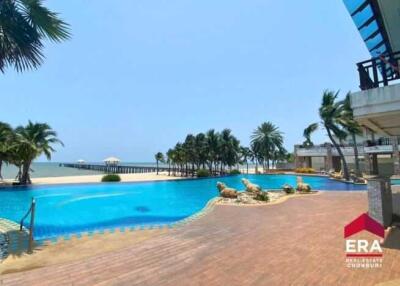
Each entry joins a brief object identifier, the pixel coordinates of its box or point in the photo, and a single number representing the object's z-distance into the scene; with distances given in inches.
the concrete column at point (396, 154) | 1022.8
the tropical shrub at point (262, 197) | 536.1
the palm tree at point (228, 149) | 1672.0
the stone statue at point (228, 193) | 566.3
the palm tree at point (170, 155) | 1674.5
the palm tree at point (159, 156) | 2036.2
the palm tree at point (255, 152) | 1867.2
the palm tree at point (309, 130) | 1135.0
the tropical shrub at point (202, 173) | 1472.7
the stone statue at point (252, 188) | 584.7
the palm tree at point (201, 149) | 1656.0
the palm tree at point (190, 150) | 1646.2
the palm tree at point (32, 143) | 1016.9
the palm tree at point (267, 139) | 1827.0
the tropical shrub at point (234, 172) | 1703.4
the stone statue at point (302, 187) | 653.3
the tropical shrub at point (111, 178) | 1165.7
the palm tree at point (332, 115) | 1010.1
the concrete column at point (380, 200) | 291.1
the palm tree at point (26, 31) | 245.0
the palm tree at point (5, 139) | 987.9
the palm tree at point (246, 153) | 1925.4
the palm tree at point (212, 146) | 1669.5
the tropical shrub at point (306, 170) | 1433.3
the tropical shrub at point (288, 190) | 647.1
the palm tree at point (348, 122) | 983.0
